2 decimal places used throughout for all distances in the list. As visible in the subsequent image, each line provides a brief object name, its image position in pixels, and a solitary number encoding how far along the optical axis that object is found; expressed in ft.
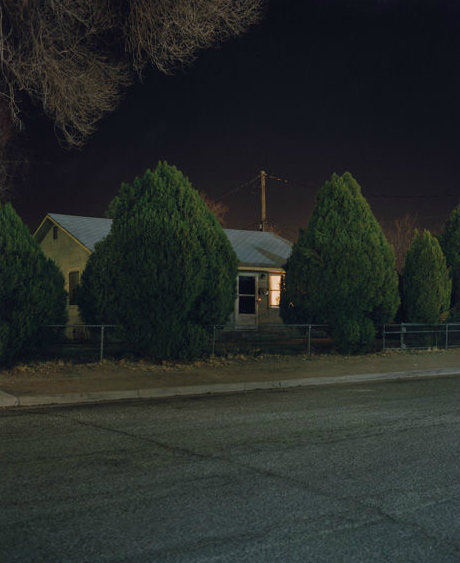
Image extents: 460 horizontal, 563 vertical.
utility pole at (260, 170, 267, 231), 132.87
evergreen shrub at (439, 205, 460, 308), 75.46
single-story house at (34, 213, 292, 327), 81.46
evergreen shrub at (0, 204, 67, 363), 41.04
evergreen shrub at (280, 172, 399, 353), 55.62
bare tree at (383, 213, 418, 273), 187.93
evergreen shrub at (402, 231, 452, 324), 65.67
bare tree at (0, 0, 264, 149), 38.29
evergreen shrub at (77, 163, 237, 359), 44.29
